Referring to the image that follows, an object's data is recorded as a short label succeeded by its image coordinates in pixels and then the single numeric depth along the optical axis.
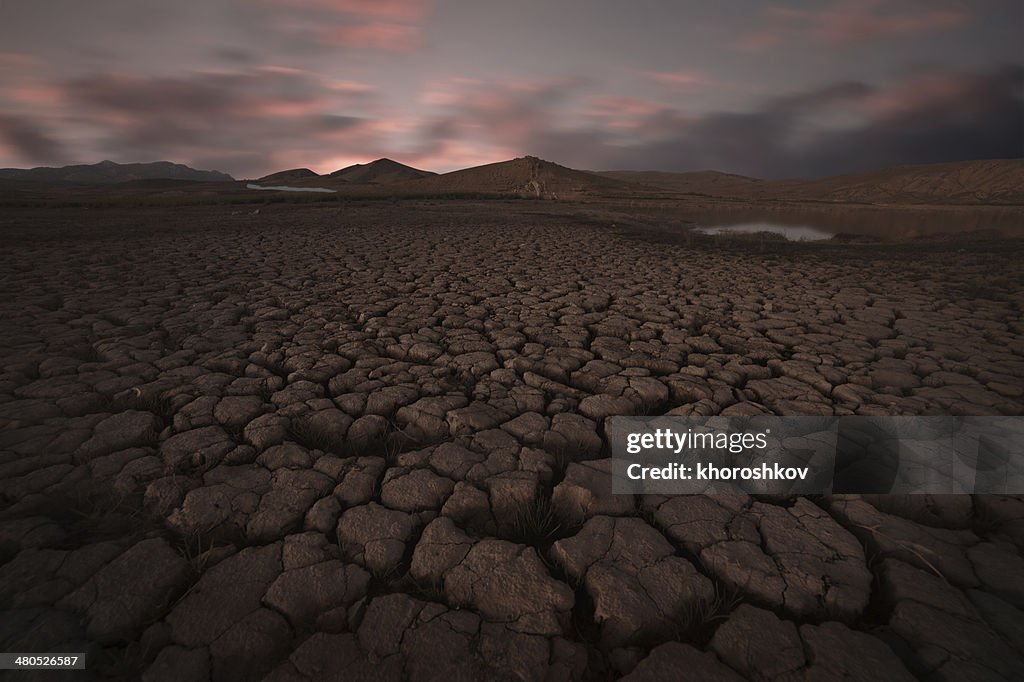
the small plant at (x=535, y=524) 1.54
